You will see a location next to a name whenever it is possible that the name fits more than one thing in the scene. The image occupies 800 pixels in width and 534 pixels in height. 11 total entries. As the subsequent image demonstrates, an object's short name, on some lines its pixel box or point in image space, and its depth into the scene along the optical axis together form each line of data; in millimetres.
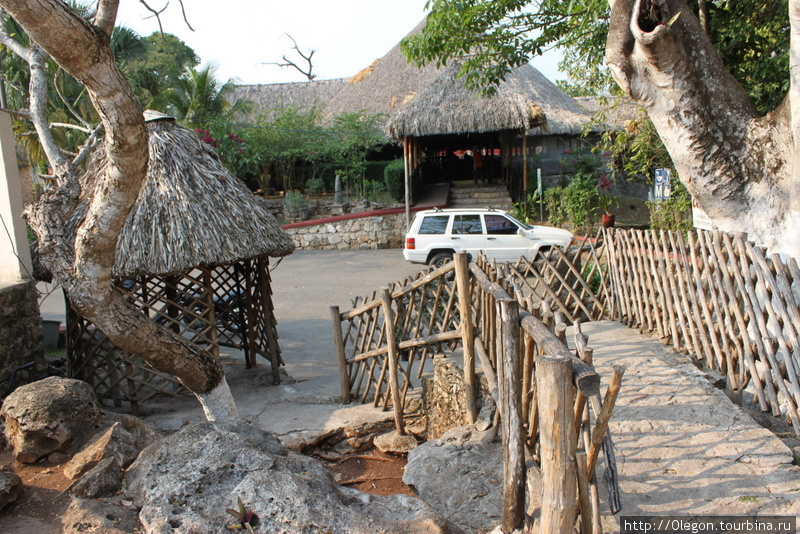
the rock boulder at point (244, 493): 2570
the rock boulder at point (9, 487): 3424
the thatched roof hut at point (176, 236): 5906
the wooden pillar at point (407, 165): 17677
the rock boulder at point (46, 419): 4223
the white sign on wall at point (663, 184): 10664
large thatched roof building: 17562
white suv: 12789
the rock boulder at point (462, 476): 3381
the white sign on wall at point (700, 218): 6395
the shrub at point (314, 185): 21016
